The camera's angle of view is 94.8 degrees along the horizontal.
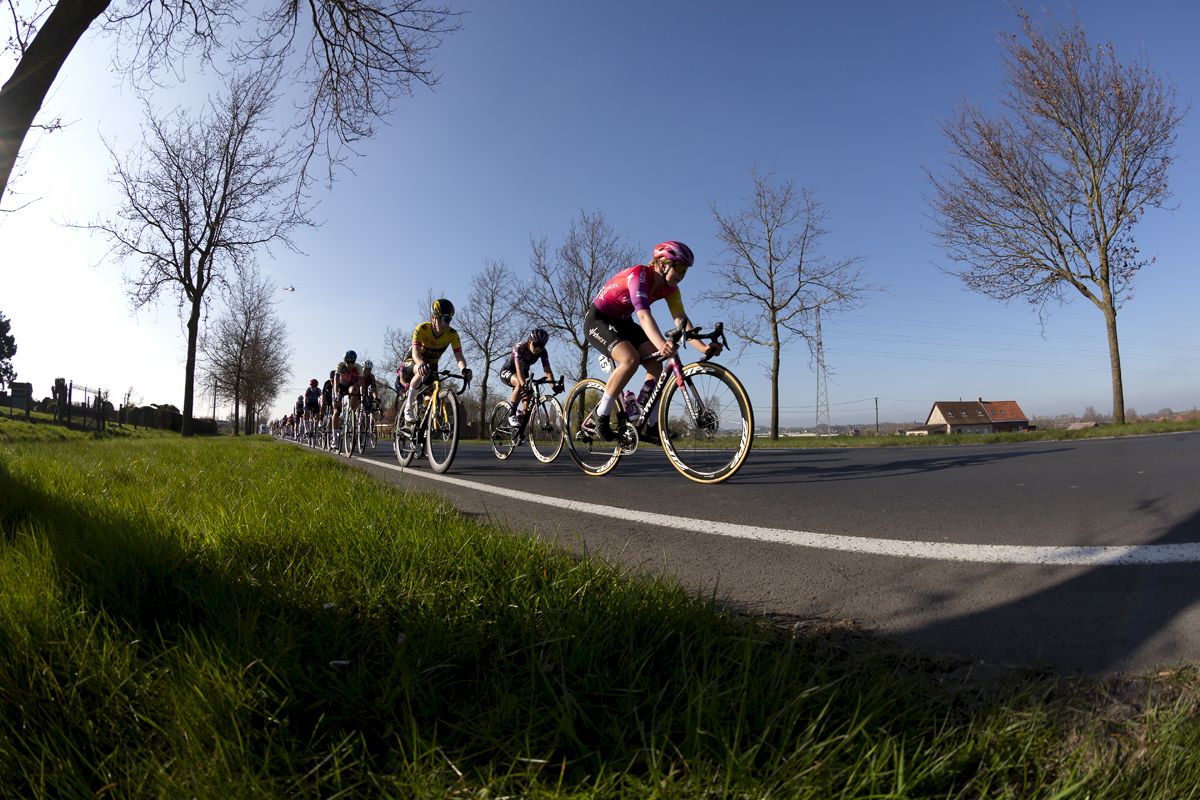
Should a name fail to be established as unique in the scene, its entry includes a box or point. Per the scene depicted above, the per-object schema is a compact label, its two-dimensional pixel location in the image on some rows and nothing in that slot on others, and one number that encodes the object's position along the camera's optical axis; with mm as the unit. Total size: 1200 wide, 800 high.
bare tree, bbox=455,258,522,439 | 39781
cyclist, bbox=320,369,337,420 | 15935
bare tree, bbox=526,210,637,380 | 32875
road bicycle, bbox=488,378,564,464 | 7875
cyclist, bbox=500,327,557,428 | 8062
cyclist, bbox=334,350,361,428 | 13812
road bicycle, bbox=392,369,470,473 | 7293
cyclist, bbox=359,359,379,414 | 13016
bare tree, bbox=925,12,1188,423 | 16938
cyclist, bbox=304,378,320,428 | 18969
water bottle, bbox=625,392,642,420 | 6137
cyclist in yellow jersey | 8344
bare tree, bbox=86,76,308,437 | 19750
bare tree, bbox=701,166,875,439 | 25500
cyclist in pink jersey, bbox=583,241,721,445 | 5215
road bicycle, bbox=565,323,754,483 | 5020
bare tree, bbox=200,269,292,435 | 35656
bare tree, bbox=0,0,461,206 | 4980
